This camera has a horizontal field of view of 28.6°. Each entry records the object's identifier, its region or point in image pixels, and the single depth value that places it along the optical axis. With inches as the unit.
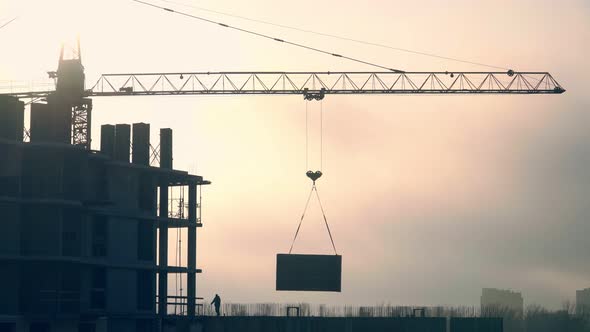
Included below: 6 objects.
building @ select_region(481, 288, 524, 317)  6574.8
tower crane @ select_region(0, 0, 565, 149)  6195.9
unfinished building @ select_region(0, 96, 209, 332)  3740.2
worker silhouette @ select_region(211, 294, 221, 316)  4722.0
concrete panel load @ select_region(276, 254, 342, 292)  4343.0
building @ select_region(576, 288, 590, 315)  7195.9
